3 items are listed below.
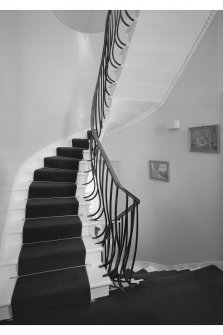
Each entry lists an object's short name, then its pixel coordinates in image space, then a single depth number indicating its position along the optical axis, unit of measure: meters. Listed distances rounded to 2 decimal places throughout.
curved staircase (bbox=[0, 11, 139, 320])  1.65
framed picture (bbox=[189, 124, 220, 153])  2.74
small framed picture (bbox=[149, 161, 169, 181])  3.69
